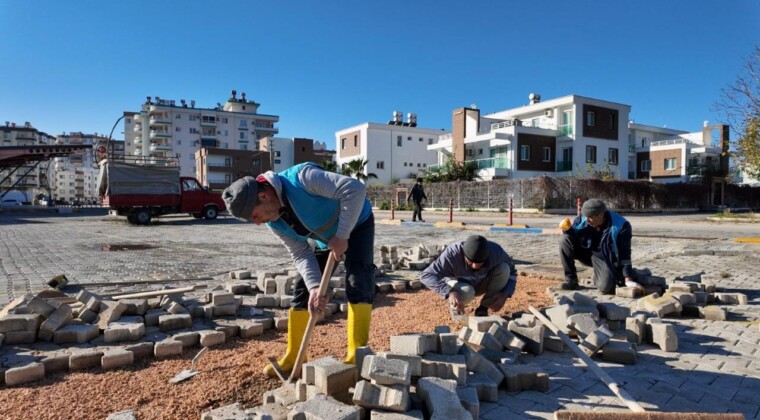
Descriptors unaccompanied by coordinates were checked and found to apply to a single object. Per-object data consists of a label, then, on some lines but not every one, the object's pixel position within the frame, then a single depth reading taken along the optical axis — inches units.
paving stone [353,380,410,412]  91.4
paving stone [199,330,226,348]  150.3
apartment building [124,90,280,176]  2918.3
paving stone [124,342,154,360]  138.9
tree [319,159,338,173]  1696.6
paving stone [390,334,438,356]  110.7
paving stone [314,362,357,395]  98.3
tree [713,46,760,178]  681.0
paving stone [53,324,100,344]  152.2
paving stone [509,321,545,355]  140.6
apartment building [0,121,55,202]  3964.1
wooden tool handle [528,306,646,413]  96.2
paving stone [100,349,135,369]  132.0
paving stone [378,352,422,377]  100.8
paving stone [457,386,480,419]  96.3
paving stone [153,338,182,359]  140.9
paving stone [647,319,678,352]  143.9
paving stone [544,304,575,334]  150.8
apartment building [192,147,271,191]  2436.0
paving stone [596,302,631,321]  158.9
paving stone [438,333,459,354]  114.4
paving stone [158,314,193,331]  165.5
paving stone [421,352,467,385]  105.3
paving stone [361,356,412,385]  93.9
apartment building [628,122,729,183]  1637.6
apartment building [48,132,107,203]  4447.8
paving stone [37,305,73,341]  152.8
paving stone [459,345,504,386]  114.3
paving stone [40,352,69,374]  128.8
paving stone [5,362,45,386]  121.0
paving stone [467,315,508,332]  139.4
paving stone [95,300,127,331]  161.8
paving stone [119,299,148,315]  174.2
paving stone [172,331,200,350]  148.1
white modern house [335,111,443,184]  1855.3
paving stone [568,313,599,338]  142.1
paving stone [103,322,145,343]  152.3
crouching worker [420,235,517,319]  167.6
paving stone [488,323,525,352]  136.3
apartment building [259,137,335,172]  2478.3
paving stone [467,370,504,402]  109.0
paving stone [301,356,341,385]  102.0
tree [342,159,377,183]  1724.9
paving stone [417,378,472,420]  89.8
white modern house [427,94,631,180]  1434.5
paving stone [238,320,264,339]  161.3
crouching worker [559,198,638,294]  215.3
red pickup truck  743.7
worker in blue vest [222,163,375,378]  109.3
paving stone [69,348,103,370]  131.3
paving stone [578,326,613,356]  136.1
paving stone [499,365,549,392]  115.2
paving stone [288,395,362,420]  86.4
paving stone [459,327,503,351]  133.1
